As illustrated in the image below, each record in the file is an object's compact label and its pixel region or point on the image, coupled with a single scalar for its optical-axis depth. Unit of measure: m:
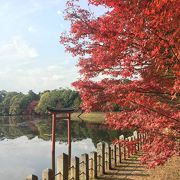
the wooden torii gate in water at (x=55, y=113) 9.82
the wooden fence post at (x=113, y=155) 7.56
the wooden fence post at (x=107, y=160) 7.15
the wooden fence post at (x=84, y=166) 5.96
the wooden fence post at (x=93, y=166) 6.43
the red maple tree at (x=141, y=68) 3.55
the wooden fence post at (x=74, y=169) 5.62
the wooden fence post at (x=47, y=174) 4.41
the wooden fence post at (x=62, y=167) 5.07
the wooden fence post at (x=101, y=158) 6.82
